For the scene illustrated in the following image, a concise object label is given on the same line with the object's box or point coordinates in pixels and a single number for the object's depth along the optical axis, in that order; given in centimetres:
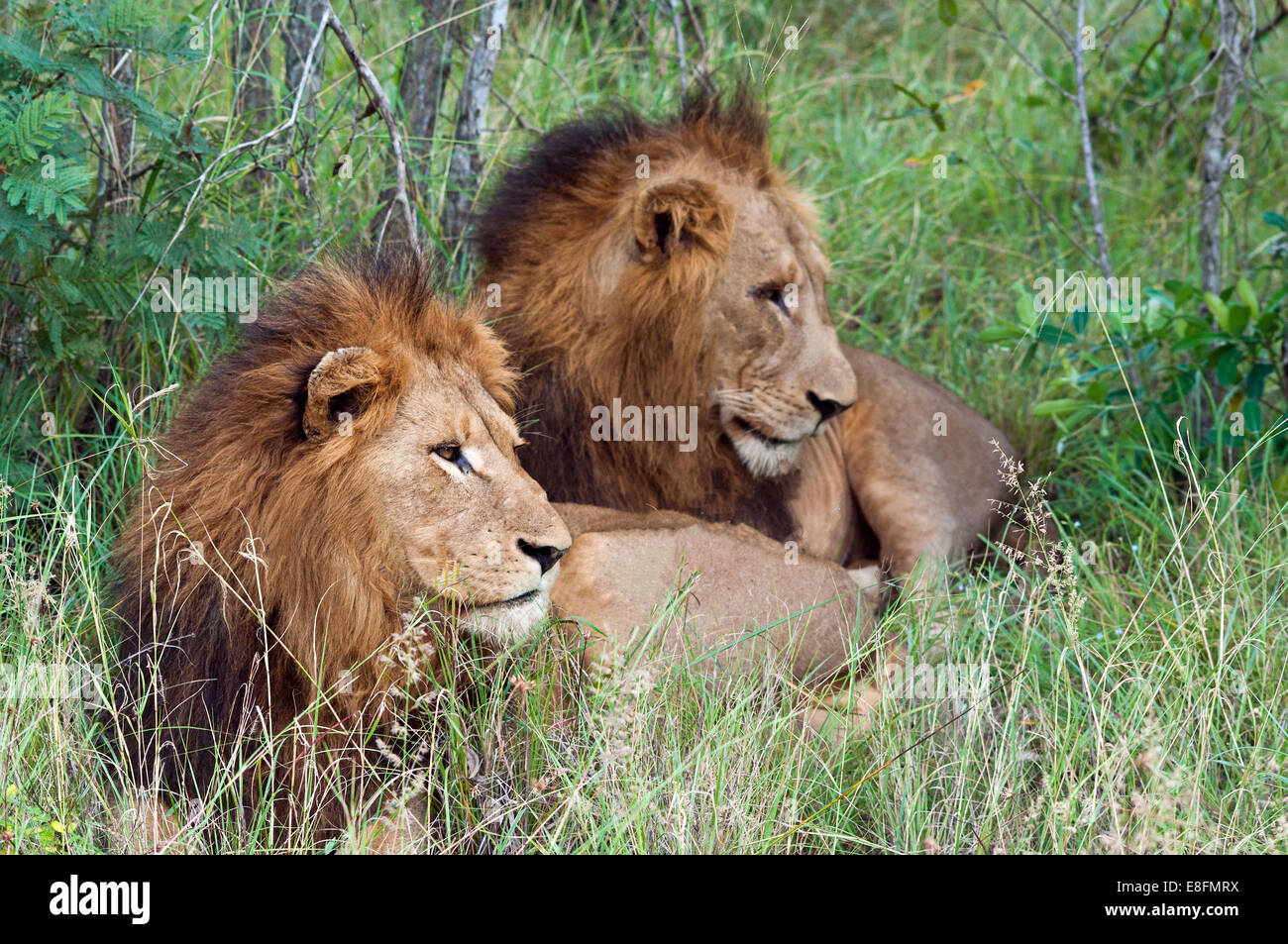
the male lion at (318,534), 605
